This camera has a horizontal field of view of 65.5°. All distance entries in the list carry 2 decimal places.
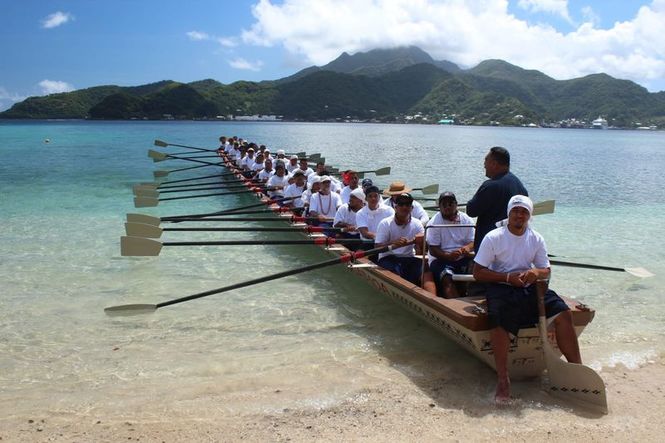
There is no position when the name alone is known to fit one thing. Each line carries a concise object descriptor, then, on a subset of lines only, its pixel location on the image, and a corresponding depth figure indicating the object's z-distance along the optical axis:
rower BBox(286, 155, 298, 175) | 17.36
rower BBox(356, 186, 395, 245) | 8.16
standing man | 5.49
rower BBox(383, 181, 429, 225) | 7.92
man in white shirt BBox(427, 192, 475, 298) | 6.51
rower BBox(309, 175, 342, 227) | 10.90
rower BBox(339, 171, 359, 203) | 10.95
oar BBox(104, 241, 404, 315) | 6.79
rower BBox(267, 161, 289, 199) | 14.29
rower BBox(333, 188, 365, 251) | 8.95
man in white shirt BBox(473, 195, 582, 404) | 4.86
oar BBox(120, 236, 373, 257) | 7.76
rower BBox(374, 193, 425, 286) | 7.14
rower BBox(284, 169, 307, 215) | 12.36
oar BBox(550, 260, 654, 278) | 7.83
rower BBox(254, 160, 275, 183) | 16.91
